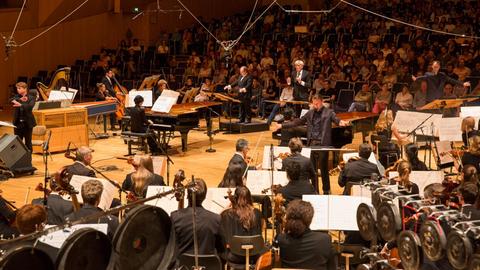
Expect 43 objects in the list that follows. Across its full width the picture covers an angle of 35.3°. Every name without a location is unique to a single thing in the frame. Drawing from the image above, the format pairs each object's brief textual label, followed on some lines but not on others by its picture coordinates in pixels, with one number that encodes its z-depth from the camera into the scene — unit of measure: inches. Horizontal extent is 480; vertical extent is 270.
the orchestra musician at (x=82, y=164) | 346.0
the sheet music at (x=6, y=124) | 467.5
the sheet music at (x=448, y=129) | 435.8
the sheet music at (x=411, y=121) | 454.9
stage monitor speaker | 447.2
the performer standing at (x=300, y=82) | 592.7
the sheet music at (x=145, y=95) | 594.9
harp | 615.8
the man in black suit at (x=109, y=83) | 639.1
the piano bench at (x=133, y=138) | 532.7
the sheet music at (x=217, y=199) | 307.3
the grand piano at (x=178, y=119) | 546.6
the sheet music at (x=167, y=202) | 295.7
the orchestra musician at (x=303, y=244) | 247.1
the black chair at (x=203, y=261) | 254.7
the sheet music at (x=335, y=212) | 280.2
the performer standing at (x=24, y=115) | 512.4
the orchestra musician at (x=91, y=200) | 251.4
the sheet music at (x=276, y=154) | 381.8
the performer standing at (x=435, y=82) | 579.5
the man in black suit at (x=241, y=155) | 368.0
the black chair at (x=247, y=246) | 257.0
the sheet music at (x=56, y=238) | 203.1
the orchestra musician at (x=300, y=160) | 363.3
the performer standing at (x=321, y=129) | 438.0
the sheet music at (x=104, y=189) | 303.1
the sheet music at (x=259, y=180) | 335.6
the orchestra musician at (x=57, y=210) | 286.8
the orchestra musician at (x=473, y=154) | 387.9
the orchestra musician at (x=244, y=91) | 649.6
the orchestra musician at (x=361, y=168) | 356.8
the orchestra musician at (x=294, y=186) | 323.3
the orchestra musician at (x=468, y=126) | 439.9
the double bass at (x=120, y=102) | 635.6
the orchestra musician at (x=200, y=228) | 258.5
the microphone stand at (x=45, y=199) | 296.4
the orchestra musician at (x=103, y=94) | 631.2
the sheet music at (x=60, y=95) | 594.7
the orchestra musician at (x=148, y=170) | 331.3
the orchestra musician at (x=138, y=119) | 531.0
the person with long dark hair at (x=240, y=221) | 268.8
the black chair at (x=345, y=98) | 666.8
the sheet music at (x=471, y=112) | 485.1
